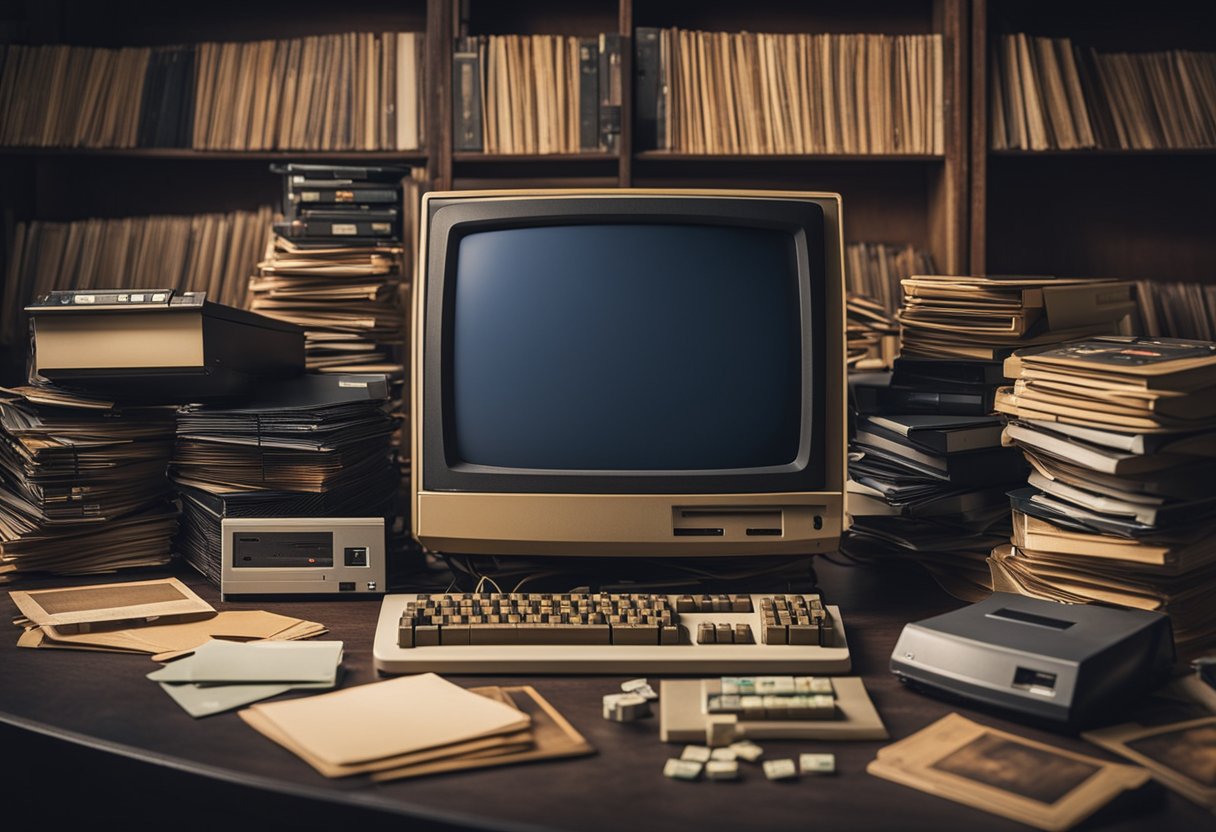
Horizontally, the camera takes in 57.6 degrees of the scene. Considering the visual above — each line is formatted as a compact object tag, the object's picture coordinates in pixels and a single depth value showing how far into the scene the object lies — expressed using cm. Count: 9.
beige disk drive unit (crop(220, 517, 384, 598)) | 133
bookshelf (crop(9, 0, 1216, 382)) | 277
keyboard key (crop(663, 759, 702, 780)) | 83
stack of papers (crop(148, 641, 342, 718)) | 99
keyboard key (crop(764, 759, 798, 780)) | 83
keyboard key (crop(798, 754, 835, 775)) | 84
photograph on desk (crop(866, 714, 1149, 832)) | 77
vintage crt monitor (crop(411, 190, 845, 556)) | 129
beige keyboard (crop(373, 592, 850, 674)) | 107
